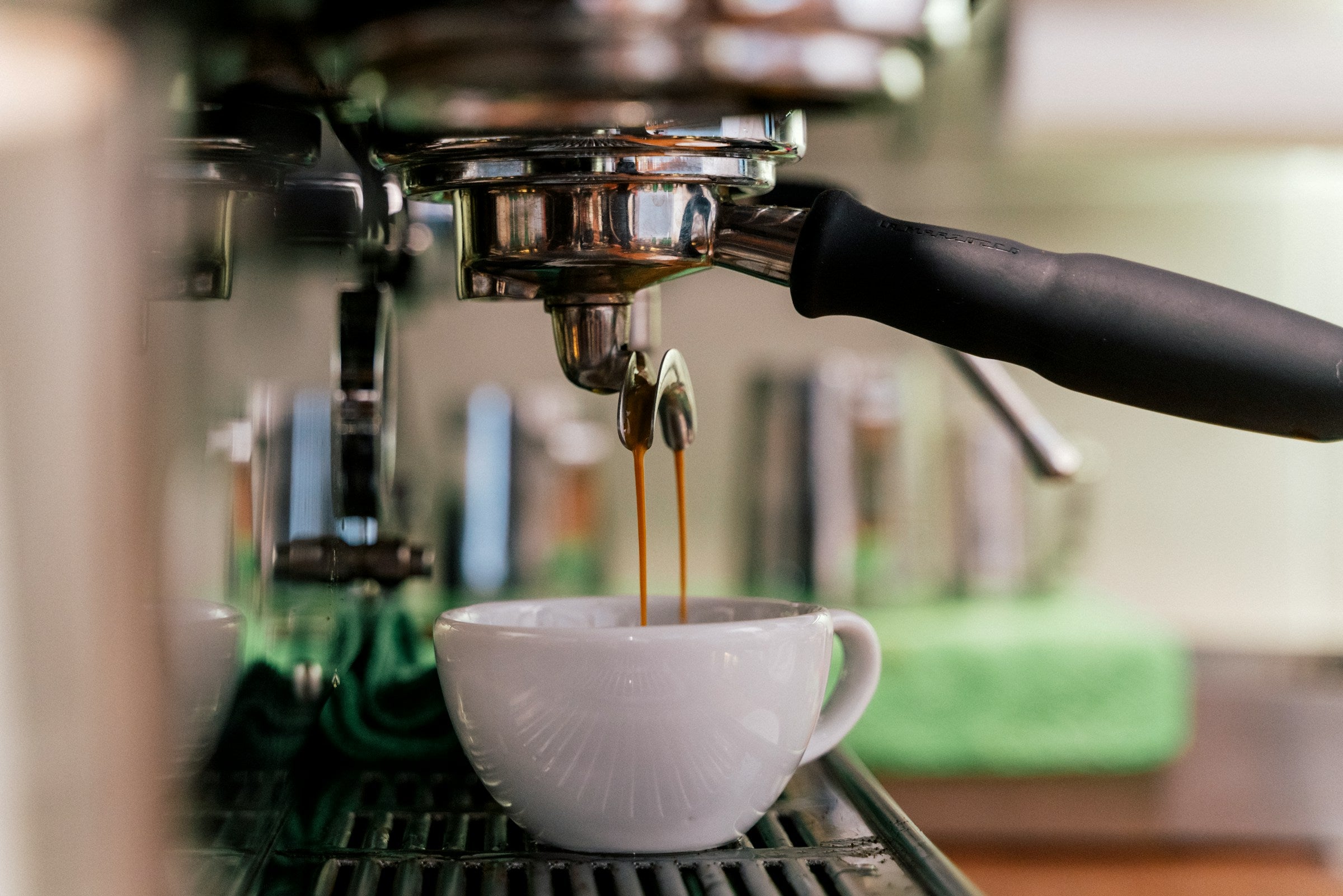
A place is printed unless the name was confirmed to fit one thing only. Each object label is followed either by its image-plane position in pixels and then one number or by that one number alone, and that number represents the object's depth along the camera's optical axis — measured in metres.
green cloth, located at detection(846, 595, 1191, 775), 1.08
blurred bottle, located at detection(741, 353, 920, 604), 1.29
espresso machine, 0.17
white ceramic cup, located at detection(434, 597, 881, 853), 0.30
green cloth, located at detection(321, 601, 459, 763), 0.39
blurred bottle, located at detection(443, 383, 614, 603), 1.28
